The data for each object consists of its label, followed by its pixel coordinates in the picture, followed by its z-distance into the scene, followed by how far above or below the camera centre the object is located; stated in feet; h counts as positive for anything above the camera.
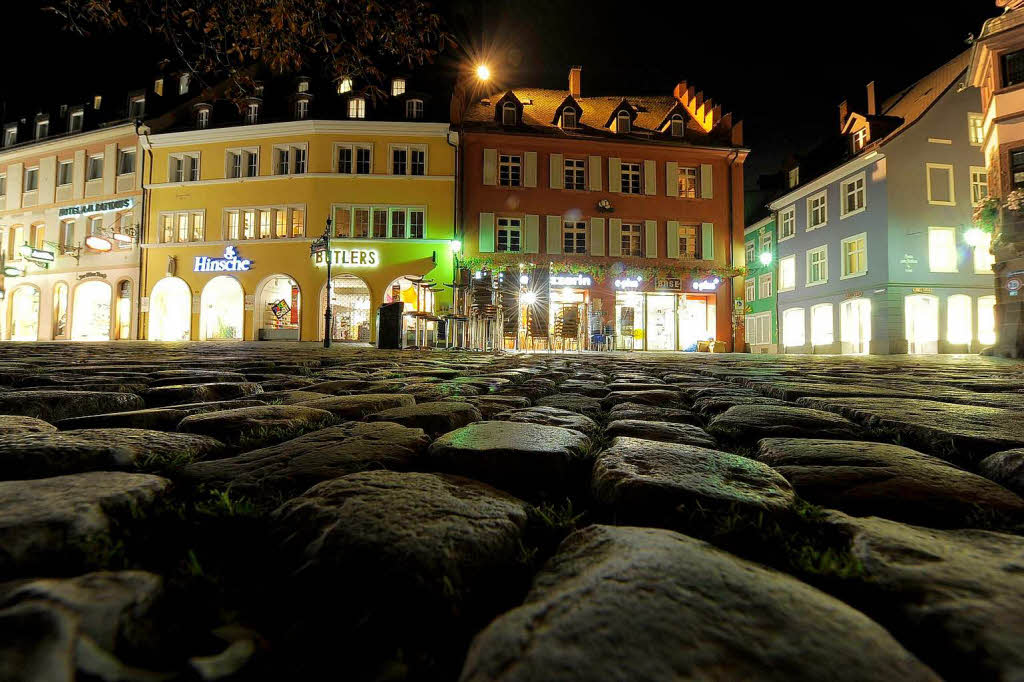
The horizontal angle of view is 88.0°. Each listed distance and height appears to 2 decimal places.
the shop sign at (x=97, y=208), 80.69 +22.46
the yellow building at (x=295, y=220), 73.46 +18.85
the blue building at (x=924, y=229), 67.00 +16.07
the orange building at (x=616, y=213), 73.36 +19.88
